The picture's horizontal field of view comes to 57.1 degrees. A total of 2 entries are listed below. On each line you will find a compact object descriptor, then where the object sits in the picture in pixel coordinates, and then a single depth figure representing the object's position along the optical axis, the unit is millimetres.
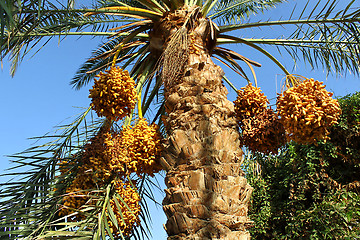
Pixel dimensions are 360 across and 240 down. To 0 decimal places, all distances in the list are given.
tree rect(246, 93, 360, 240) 4836
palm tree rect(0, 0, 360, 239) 2332
